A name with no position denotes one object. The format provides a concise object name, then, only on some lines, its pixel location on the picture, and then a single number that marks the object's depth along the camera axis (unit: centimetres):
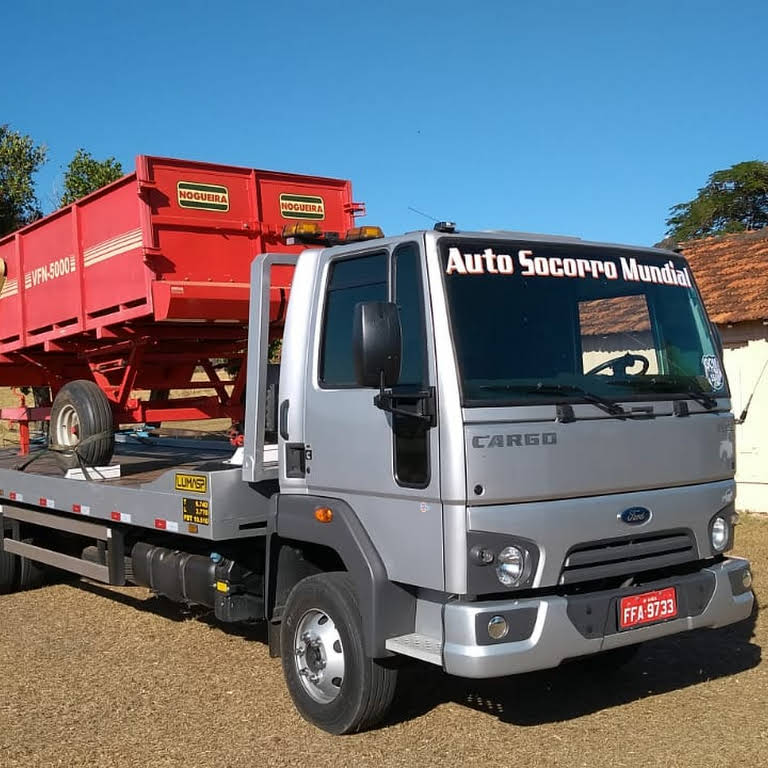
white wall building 1135
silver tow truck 428
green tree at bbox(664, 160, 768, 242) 3516
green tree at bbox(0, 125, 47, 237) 2125
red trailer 691
